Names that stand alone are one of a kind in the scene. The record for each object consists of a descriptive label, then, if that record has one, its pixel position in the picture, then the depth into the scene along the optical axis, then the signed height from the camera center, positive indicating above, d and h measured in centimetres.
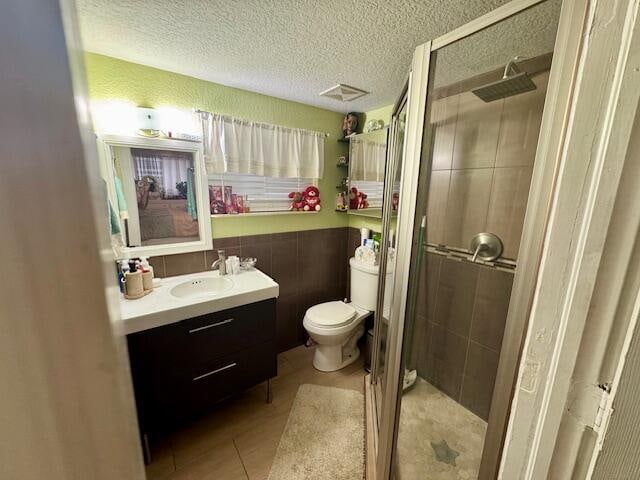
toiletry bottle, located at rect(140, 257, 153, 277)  149 -45
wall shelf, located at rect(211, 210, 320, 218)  184 -18
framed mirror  149 -5
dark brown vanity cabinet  126 -93
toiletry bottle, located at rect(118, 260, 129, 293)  140 -46
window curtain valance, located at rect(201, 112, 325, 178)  172 +30
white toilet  190 -95
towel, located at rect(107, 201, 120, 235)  133 -19
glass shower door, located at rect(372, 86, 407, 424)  143 -27
